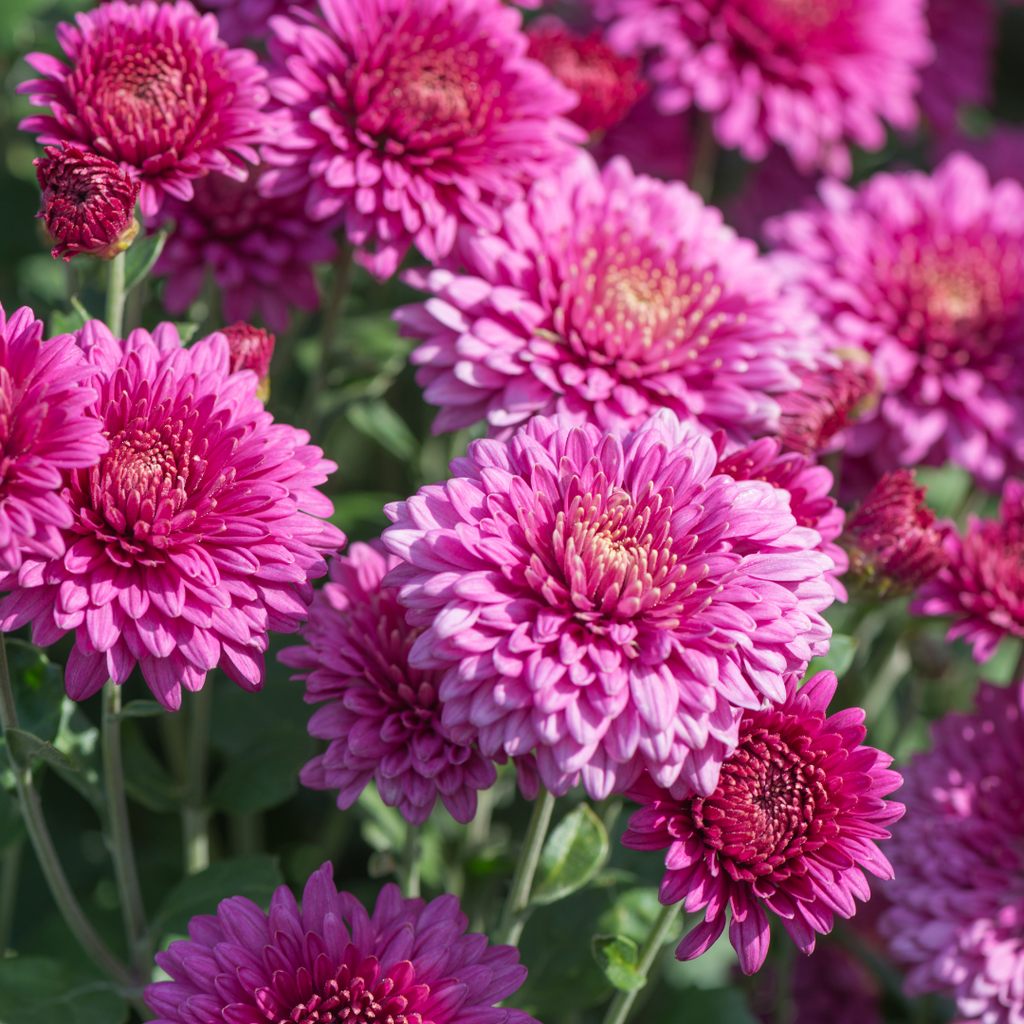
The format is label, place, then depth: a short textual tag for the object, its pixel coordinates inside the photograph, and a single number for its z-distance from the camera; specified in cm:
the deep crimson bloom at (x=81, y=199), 48
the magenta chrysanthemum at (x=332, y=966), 47
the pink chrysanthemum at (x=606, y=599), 46
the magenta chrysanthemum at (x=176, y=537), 47
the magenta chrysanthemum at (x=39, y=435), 46
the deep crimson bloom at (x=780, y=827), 47
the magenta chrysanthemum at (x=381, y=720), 48
